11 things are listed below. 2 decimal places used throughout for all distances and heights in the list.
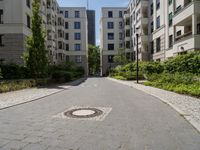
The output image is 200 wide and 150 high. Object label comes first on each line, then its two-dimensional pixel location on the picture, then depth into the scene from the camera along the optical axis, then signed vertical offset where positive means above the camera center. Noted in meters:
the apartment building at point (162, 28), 15.29 +6.01
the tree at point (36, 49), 14.02 +2.08
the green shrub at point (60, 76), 17.07 -0.54
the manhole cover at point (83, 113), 5.15 -1.51
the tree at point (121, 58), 34.27 +3.03
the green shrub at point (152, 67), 18.11 +0.40
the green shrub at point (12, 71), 14.60 +0.04
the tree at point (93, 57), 51.90 +4.91
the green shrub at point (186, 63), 12.23 +0.63
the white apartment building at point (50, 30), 19.10 +7.53
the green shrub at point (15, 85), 10.54 -1.03
